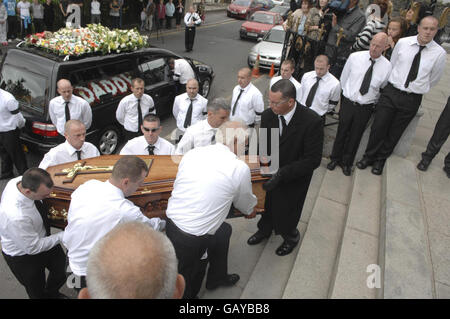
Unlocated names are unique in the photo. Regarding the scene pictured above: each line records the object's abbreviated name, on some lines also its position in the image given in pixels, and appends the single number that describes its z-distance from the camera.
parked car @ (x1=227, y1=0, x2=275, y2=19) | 25.25
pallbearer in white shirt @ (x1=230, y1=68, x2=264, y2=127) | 5.19
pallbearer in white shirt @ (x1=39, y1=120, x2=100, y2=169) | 3.51
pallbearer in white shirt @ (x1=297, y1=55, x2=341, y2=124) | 5.04
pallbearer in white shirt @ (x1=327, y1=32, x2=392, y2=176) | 4.53
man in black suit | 3.01
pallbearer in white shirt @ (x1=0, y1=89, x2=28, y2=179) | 4.40
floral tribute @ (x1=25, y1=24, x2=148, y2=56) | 5.05
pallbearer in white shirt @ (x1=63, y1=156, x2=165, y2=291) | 2.26
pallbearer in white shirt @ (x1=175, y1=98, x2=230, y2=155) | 3.92
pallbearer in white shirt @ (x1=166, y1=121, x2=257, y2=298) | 2.43
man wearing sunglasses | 3.86
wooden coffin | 3.03
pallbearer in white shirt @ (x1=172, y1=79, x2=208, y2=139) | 5.11
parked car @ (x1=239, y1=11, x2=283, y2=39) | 17.00
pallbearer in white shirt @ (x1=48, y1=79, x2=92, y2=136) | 4.61
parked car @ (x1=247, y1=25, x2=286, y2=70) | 11.68
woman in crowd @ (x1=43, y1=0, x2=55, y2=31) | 12.93
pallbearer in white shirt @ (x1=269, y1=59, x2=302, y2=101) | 5.14
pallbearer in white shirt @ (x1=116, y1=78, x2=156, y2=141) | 5.08
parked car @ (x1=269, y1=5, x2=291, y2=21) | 19.47
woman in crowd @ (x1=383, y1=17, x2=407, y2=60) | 5.29
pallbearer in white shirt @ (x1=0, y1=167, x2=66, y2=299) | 2.54
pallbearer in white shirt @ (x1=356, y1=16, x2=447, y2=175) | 4.22
